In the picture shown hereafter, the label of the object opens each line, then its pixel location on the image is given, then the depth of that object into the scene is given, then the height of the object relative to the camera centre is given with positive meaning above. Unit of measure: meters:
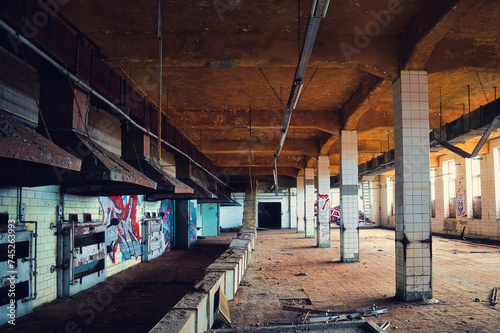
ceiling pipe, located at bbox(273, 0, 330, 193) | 3.74 +1.90
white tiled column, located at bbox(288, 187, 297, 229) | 32.75 -1.64
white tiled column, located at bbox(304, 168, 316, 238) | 21.45 -0.25
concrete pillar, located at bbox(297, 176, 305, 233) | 25.52 -0.86
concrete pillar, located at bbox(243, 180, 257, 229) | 27.42 -1.35
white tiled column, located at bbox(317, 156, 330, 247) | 16.47 -0.43
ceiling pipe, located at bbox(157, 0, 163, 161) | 4.51 +2.01
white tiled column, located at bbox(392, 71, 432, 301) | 6.65 +0.01
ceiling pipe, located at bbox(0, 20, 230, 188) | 4.10 +1.78
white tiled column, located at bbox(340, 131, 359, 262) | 11.64 -0.15
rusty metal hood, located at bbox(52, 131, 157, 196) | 5.00 +0.40
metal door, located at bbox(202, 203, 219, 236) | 25.12 -1.86
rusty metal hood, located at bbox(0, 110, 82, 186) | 3.10 +0.36
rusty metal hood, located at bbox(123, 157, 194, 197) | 7.73 +0.35
